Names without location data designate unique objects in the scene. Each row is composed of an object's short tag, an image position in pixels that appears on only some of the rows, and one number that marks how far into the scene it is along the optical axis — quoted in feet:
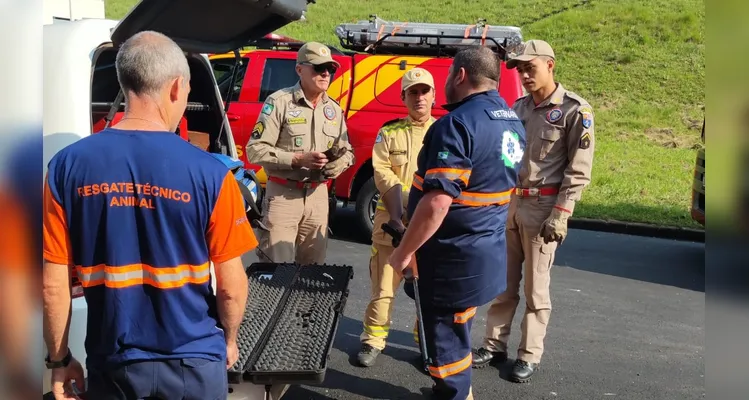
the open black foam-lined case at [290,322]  8.82
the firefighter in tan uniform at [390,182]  13.69
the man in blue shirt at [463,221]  10.08
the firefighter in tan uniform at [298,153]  14.06
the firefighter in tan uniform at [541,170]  13.41
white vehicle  8.41
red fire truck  24.76
